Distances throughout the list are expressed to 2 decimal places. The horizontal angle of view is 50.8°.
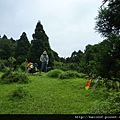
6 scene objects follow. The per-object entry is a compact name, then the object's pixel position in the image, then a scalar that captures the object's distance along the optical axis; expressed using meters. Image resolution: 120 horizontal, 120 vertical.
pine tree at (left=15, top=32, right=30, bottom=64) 20.57
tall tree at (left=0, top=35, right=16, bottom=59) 23.65
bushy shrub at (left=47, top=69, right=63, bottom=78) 8.43
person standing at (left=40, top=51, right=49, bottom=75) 9.38
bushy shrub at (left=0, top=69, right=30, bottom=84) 6.39
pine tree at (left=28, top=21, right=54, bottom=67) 18.96
